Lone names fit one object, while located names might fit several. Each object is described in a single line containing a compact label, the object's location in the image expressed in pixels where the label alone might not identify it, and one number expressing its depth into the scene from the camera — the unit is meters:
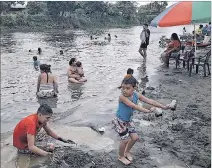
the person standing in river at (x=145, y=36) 15.88
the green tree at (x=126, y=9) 80.62
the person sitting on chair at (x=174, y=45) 13.67
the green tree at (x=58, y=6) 64.81
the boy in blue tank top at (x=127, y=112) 4.79
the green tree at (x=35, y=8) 66.00
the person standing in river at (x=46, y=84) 9.36
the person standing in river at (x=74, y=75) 11.98
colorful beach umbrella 9.19
